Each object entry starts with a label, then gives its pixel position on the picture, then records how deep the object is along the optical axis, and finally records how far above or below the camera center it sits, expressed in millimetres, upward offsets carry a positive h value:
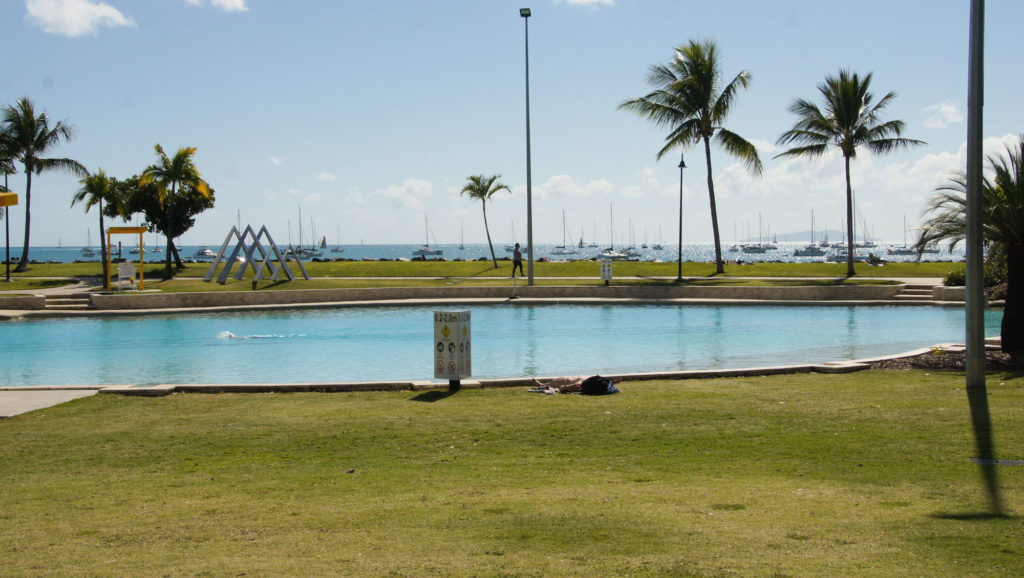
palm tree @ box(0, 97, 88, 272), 46188 +6737
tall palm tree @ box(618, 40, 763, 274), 40375 +7430
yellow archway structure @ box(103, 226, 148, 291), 38250 +1309
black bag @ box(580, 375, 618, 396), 12062 -1883
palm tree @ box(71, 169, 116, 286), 46125 +3958
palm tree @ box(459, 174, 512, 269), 54938 +4554
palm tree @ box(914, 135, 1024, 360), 14016 +486
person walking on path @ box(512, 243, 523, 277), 38969 -48
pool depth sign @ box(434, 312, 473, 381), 12625 -1352
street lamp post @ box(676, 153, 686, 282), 37625 +2971
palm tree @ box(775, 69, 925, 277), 37562 +5974
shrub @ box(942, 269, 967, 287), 32062 -946
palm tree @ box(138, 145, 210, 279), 42125 +4340
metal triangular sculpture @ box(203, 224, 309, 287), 38344 +73
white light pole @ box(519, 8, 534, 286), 35594 +1565
